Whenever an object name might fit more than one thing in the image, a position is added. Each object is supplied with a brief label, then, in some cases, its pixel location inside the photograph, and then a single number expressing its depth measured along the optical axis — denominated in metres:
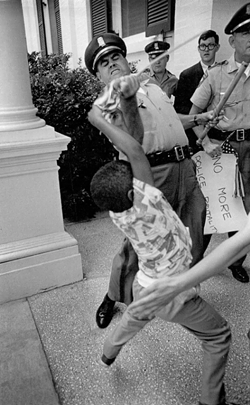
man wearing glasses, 3.45
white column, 2.45
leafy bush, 3.67
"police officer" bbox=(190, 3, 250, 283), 2.46
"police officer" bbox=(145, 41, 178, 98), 3.71
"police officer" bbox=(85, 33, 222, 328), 1.77
